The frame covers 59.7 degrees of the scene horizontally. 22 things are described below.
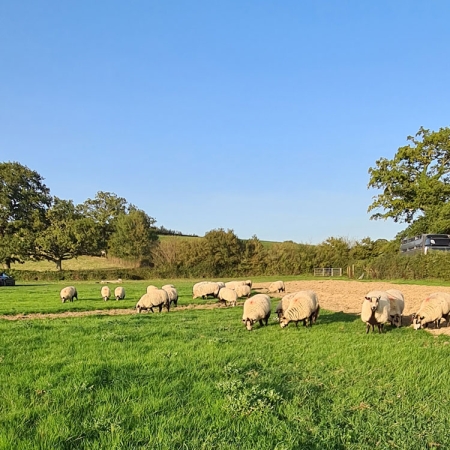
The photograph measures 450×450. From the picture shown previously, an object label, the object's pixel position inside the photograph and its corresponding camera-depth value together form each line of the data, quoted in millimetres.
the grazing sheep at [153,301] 17469
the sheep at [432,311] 11422
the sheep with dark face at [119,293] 23231
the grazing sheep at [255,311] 12109
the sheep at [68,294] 21766
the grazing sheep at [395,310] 12086
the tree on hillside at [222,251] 61469
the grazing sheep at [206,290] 23859
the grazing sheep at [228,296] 19766
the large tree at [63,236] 63594
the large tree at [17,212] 61344
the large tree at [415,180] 46281
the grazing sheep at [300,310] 11945
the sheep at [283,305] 12926
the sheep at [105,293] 23297
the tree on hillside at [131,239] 70562
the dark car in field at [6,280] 40188
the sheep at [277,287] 28203
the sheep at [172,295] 19516
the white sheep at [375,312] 11055
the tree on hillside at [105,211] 72500
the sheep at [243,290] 22984
